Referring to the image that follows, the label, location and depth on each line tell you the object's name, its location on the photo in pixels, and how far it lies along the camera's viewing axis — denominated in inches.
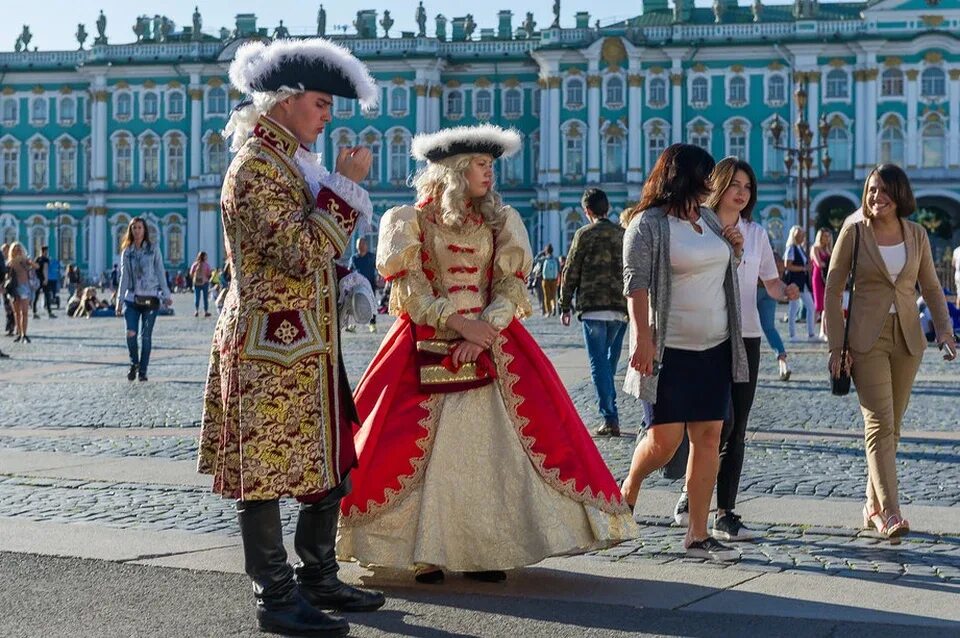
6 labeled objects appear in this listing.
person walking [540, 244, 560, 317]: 1110.4
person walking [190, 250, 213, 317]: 1098.1
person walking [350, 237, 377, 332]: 765.9
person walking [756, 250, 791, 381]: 435.1
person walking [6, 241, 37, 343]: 742.5
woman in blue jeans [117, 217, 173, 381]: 492.4
